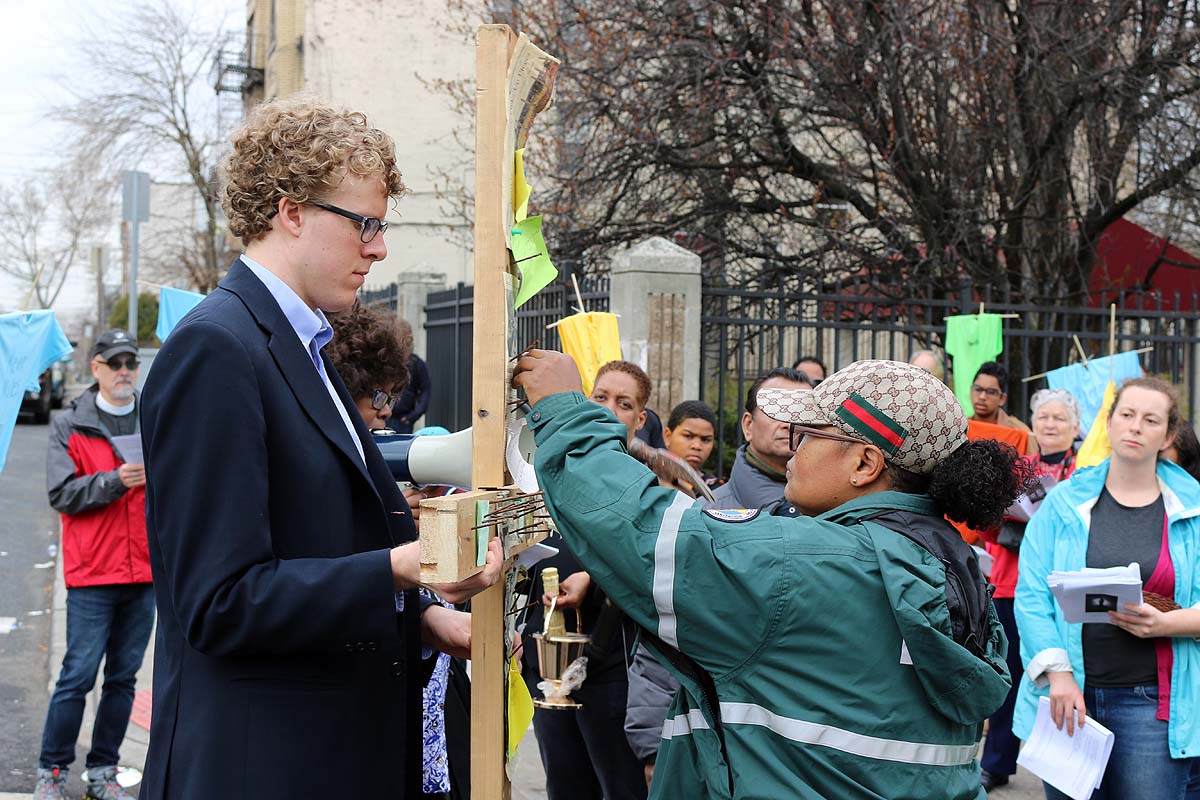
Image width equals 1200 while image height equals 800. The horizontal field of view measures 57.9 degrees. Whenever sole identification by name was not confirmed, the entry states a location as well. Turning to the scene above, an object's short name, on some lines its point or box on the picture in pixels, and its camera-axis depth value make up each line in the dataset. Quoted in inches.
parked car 993.5
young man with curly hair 70.4
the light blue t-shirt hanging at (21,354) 203.0
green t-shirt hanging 345.7
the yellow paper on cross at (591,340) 236.4
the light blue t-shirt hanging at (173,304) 254.8
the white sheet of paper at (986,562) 192.1
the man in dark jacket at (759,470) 146.3
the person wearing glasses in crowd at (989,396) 297.0
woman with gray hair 230.7
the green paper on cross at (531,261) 79.7
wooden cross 72.9
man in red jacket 199.2
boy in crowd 211.5
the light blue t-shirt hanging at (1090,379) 295.0
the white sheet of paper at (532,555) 95.0
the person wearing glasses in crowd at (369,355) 126.2
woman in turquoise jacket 149.3
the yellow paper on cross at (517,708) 82.6
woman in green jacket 73.9
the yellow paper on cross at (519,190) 79.7
